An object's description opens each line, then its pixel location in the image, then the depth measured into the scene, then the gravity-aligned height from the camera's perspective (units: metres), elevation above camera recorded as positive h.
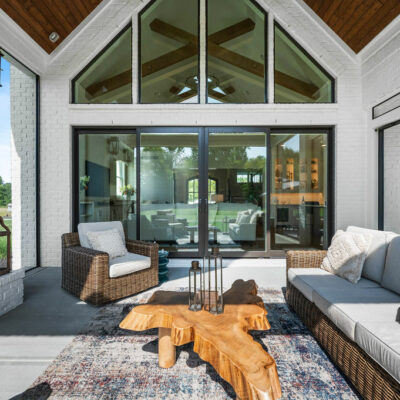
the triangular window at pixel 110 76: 4.65 +2.17
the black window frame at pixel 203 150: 4.66 +0.91
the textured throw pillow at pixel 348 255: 2.40 -0.50
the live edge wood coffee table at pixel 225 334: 1.22 -0.75
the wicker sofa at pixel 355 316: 1.40 -0.74
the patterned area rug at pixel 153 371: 1.59 -1.10
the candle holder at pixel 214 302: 1.84 -0.72
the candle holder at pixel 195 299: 1.87 -0.72
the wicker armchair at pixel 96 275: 2.84 -0.82
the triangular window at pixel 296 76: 4.65 +2.16
